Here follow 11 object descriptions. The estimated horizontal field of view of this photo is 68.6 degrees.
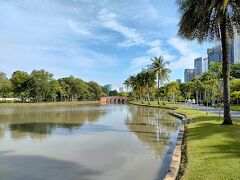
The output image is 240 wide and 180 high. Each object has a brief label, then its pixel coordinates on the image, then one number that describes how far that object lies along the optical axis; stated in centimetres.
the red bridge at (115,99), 9990
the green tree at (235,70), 5028
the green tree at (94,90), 9694
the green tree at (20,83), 6129
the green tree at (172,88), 4610
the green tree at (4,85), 5314
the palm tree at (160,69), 4123
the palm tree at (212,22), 985
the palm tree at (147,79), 4871
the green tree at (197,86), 4535
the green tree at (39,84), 5908
